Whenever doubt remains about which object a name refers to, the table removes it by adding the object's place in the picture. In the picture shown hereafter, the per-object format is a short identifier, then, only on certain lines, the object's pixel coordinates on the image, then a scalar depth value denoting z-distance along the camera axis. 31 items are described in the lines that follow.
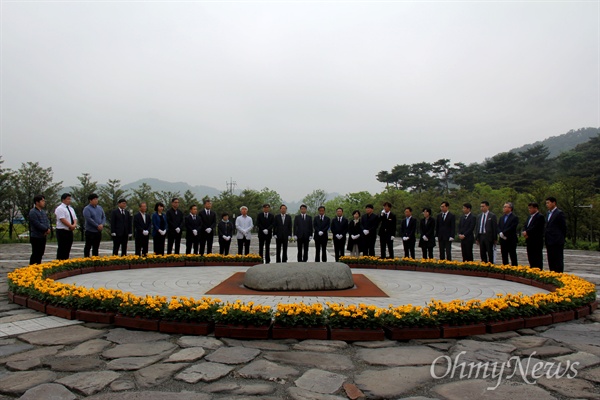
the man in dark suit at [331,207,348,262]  11.33
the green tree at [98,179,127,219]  28.72
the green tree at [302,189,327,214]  79.69
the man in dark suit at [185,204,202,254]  11.32
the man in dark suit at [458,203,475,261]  10.12
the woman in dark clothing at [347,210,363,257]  11.42
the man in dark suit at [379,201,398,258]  11.03
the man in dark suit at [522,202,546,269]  8.77
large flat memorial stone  6.70
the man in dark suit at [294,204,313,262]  11.04
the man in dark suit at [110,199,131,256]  10.32
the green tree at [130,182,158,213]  32.42
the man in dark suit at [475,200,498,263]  9.98
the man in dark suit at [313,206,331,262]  11.17
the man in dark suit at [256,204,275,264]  11.30
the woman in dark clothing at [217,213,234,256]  11.77
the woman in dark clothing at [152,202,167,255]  11.01
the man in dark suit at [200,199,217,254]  11.68
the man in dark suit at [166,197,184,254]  11.26
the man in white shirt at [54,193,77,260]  8.81
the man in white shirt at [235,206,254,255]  11.34
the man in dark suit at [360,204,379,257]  11.05
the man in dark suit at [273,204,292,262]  11.02
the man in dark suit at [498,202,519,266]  9.45
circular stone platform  6.08
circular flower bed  4.27
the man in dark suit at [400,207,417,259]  11.11
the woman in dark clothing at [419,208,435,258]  10.84
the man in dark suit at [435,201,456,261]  10.48
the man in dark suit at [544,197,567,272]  8.38
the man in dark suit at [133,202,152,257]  10.79
